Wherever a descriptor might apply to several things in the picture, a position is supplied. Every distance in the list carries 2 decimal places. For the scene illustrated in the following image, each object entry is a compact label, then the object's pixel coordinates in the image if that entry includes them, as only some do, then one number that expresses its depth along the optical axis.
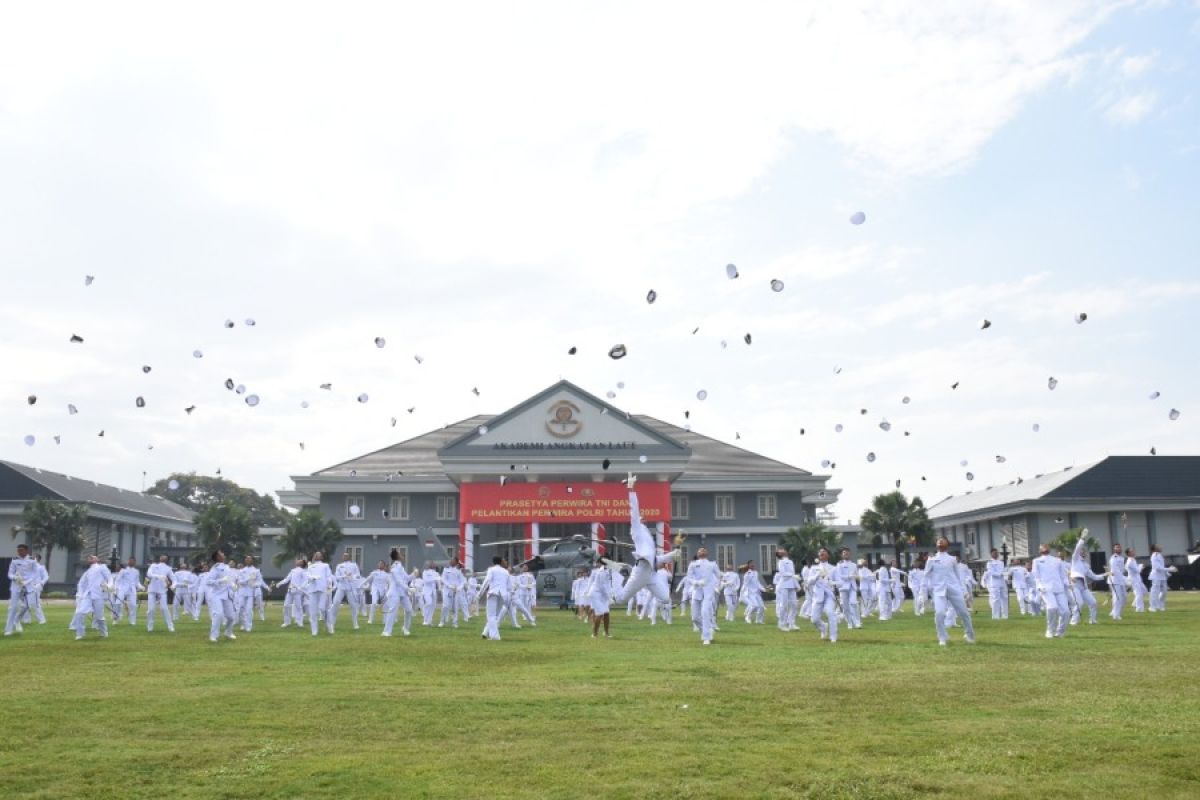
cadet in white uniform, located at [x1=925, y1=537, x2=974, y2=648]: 18.11
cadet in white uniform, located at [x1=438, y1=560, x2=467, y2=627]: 27.97
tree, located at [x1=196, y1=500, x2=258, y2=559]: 54.09
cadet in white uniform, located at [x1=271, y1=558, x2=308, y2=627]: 24.83
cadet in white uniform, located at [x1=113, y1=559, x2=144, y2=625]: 26.95
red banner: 53.31
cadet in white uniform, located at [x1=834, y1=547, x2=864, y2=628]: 23.00
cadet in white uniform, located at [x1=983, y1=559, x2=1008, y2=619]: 26.50
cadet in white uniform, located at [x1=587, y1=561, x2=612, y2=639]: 22.05
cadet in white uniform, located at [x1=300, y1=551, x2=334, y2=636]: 23.34
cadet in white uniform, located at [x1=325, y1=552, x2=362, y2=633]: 26.61
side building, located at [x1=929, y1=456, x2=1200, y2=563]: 66.06
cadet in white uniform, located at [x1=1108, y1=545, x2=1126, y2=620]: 27.24
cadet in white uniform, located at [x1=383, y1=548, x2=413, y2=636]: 24.28
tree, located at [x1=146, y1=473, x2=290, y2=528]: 92.12
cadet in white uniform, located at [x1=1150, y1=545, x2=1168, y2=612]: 29.19
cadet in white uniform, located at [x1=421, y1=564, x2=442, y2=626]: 28.77
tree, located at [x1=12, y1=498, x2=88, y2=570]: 57.78
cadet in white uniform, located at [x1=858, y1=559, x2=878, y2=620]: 29.89
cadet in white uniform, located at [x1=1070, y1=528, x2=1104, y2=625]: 24.58
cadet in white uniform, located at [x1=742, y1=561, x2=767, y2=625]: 28.67
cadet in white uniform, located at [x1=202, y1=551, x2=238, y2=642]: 21.52
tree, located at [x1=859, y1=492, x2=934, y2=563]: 54.66
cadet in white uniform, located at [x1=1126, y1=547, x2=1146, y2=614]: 30.03
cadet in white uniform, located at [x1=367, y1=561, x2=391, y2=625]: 26.83
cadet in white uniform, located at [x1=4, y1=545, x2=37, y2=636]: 22.86
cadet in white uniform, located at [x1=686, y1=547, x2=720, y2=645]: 20.31
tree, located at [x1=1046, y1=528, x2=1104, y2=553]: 52.56
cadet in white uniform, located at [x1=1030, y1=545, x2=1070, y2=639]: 19.66
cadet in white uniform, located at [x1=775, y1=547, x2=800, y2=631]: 25.31
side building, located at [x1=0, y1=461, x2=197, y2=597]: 62.66
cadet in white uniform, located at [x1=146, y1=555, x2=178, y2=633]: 24.80
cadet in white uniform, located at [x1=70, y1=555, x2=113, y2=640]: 21.58
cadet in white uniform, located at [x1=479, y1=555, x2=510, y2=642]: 22.19
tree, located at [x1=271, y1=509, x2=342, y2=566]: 53.81
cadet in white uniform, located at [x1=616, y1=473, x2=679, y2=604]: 16.34
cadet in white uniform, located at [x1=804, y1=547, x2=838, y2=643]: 20.31
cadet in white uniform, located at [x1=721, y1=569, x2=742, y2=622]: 30.80
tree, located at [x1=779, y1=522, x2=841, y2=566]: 54.22
